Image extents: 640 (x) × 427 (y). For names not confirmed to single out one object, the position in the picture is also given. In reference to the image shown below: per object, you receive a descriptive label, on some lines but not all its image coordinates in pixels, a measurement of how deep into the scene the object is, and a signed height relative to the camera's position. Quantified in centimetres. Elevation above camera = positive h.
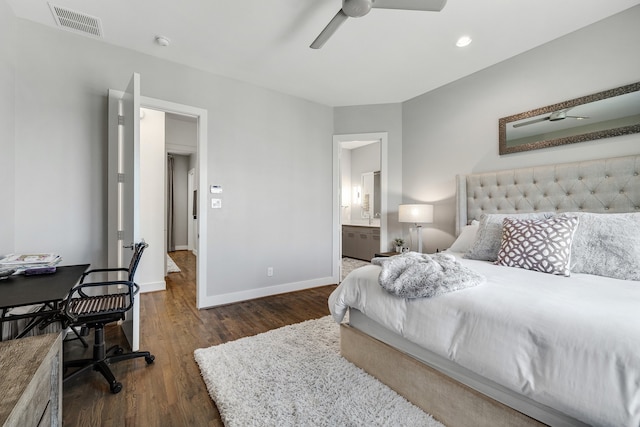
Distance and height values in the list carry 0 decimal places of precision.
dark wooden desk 137 -43
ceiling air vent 228 +159
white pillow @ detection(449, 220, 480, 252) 277 -25
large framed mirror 225 +82
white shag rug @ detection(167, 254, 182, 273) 534 -110
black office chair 177 -66
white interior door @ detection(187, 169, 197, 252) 757 +0
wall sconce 691 +42
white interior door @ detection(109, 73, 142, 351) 225 +27
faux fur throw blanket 150 -35
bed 97 -48
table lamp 348 -1
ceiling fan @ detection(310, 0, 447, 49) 183 +134
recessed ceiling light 259 +158
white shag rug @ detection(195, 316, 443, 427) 150 -109
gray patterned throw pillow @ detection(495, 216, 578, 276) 186 -22
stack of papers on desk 183 -34
